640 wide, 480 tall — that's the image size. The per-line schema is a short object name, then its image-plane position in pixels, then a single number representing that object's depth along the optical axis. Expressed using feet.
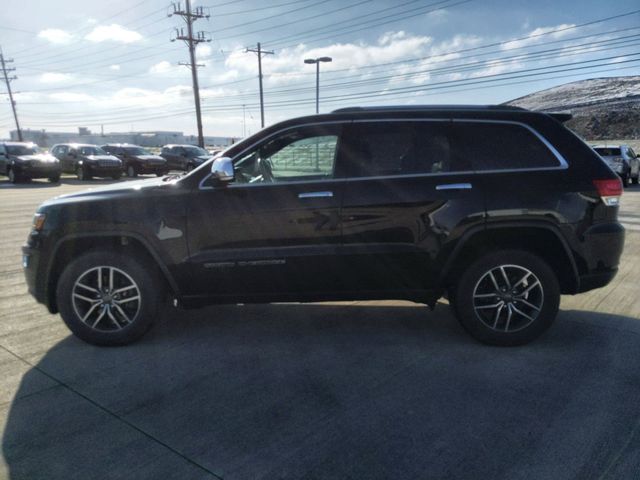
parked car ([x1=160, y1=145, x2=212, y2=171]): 86.84
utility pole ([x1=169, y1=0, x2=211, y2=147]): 113.39
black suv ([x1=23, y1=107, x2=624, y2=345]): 12.22
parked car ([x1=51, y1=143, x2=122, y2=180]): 76.69
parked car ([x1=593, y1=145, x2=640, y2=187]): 63.41
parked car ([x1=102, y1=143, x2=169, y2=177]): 82.79
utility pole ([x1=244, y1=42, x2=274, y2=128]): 123.03
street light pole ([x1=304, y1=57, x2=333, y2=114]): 92.63
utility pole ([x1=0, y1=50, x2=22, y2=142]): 209.87
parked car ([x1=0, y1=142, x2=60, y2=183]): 70.18
